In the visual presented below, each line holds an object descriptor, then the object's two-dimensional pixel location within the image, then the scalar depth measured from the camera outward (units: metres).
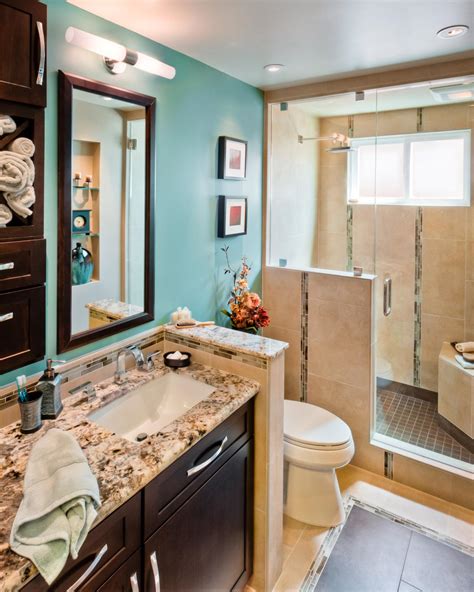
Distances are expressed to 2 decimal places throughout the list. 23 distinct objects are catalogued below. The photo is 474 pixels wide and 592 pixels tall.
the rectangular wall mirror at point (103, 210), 1.55
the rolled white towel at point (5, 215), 1.24
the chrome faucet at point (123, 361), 1.74
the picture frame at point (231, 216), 2.43
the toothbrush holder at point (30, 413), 1.31
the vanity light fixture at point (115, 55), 1.36
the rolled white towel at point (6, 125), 1.23
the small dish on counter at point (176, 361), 1.87
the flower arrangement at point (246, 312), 2.48
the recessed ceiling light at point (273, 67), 2.25
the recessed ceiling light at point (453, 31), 1.76
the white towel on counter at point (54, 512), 0.86
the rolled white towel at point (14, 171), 1.22
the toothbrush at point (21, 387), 1.32
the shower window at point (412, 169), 2.79
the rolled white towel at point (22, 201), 1.27
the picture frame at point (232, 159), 2.37
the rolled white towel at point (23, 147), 1.28
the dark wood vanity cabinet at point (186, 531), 1.05
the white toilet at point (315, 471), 2.11
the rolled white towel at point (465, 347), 2.73
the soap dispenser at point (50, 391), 1.39
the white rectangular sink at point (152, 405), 1.60
